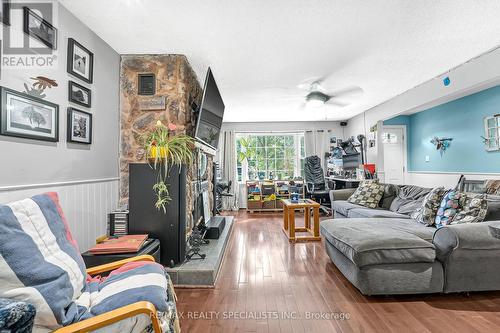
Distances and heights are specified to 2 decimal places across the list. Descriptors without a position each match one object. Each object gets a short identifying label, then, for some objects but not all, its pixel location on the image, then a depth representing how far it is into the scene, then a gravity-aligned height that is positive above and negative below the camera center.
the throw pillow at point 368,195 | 3.85 -0.38
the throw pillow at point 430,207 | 2.69 -0.40
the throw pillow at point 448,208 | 2.44 -0.39
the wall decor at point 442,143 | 4.61 +0.51
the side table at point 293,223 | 3.67 -0.75
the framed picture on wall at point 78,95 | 2.04 +0.68
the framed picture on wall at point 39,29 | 1.65 +1.02
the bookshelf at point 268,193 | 6.28 -0.55
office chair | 5.64 -0.20
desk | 5.31 -0.24
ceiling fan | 3.81 +1.32
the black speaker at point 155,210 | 2.32 -0.35
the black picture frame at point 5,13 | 1.50 +0.99
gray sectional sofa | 1.98 -0.73
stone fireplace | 2.81 +0.80
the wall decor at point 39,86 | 1.68 +0.62
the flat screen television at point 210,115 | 2.75 +0.73
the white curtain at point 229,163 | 6.51 +0.24
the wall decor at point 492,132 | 3.64 +0.56
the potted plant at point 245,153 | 6.66 +0.51
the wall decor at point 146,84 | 2.82 +1.01
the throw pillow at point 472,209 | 2.22 -0.36
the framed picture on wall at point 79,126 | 2.04 +0.41
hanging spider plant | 2.30 +0.15
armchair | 1.01 -0.53
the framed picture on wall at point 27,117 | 1.51 +0.38
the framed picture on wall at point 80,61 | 2.04 +0.98
